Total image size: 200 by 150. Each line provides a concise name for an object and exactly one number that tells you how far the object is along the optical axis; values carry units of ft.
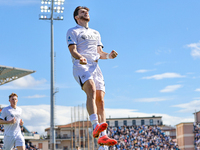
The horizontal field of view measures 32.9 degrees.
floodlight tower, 118.73
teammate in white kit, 31.14
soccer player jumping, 19.24
